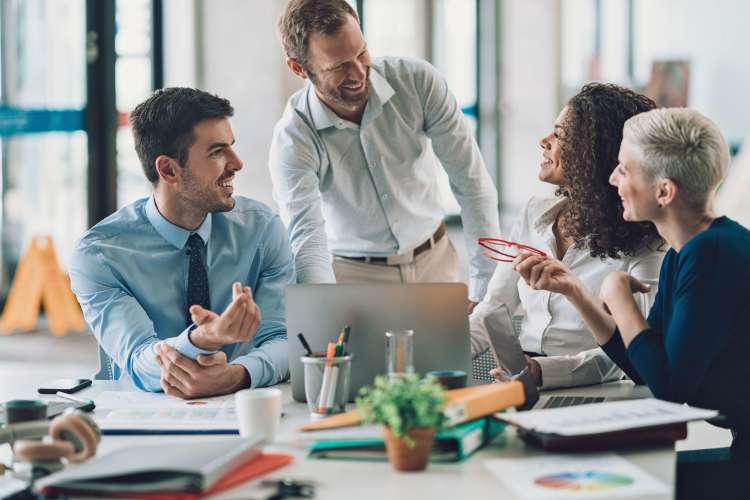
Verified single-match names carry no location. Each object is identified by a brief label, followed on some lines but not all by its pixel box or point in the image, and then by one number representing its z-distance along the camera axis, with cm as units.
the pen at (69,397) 354
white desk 301
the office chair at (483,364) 395
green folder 315
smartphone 370
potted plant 304
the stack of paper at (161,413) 337
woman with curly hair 391
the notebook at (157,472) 298
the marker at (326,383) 339
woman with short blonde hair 343
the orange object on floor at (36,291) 894
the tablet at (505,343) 371
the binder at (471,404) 317
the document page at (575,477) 299
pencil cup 340
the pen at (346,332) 345
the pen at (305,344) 345
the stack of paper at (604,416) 319
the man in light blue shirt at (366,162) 436
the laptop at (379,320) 345
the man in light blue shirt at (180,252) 385
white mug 325
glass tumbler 339
